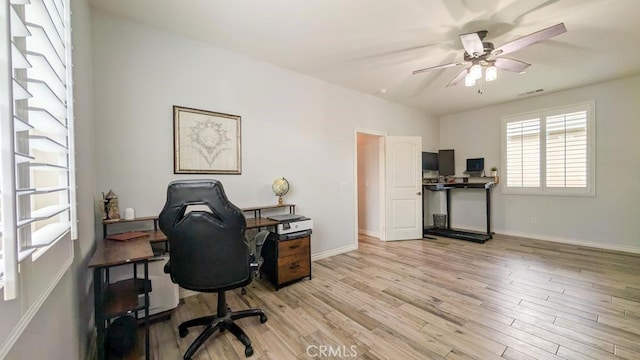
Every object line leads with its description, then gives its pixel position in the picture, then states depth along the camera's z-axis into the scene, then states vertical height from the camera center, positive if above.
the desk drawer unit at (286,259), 2.83 -0.96
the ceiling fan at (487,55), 2.29 +1.26
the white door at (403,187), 4.94 -0.21
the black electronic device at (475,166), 5.48 +0.23
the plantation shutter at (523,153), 4.83 +0.46
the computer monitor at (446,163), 5.93 +0.31
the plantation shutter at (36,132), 0.59 +0.15
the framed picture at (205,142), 2.64 +0.41
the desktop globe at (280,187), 3.25 -0.12
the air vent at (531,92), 4.42 +1.51
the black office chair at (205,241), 1.70 -0.44
